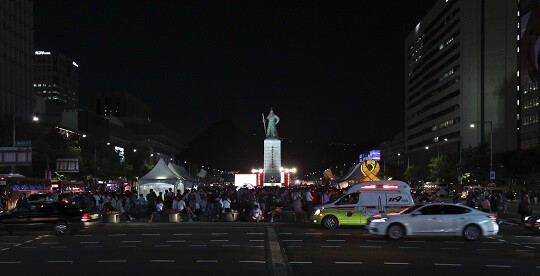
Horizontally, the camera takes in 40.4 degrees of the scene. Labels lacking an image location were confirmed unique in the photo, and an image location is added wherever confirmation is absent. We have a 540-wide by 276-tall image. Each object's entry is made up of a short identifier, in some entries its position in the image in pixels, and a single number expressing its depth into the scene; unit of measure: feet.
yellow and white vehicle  96.73
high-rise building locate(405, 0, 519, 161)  423.64
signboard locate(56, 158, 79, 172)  224.33
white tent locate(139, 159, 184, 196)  160.66
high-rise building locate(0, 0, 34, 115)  340.80
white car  79.97
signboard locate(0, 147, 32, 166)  170.60
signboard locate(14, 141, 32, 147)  173.78
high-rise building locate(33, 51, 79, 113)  436.35
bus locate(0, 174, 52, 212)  145.26
